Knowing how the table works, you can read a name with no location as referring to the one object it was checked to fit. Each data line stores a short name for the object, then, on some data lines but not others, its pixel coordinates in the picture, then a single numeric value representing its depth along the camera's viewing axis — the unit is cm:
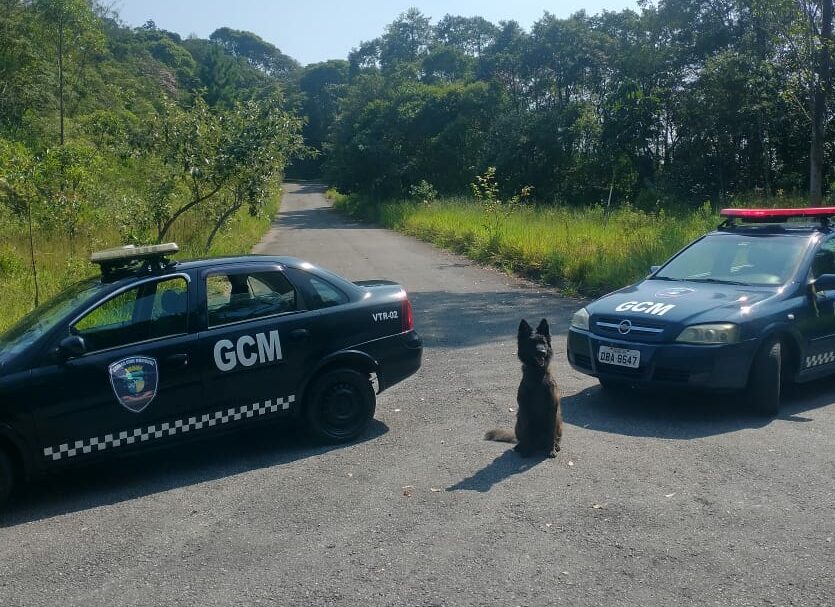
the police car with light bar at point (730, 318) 695
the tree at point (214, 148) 1577
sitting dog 609
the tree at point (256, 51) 14688
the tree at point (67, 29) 2511
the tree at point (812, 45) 1355
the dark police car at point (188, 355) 563
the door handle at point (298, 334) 654
